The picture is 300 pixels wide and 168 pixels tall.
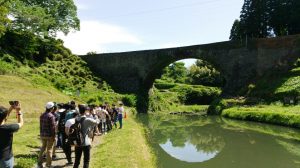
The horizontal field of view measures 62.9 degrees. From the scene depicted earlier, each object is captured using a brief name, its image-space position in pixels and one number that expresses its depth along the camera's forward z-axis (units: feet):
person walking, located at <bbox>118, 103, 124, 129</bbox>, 47.57
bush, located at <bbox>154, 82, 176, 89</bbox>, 153.26
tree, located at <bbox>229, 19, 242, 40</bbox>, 125.94
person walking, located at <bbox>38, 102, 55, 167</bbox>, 21.72
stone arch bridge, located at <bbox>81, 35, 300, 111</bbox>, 87.75
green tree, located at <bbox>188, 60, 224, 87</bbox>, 154.91
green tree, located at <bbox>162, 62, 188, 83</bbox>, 193.38
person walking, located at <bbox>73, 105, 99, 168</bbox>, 20.31
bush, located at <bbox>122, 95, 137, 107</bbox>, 92.93
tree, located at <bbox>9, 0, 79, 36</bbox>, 90.19
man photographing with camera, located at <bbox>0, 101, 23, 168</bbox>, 13.79
